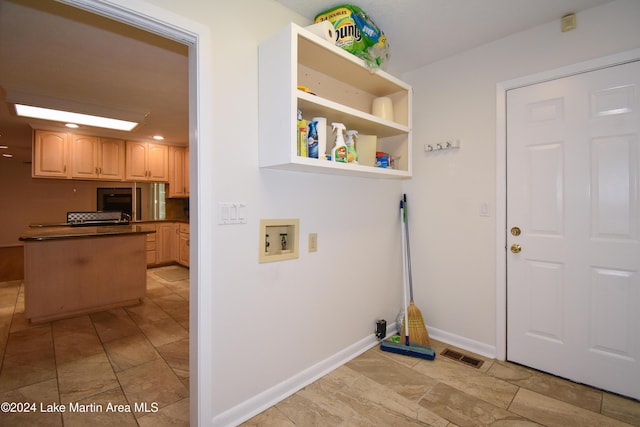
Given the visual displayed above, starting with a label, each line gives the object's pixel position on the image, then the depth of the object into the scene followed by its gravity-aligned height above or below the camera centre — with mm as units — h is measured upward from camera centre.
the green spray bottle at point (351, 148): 1963 +414
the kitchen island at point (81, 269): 3074 -642
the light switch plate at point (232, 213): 1567 -8
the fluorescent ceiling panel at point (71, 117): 3176 +1085
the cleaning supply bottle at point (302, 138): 1639 +403
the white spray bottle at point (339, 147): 1835 +393
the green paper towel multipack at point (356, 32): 1792 +1103
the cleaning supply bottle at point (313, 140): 1712 +408
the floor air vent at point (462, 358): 2258 -1136
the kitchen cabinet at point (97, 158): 4660 +875
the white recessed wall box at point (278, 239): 1756 -176
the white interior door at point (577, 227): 1831 -108
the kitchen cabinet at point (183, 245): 5449 -616
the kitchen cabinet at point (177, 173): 5824 +756
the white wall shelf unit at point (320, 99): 1552 +690
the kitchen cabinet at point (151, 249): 5516 -685
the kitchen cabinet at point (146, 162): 5266 +905
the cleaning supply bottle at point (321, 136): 1714 +433
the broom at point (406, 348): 2312 -1076
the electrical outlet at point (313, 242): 2035 -209
